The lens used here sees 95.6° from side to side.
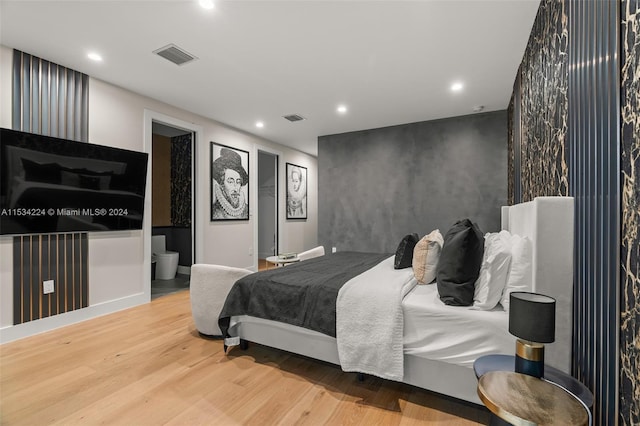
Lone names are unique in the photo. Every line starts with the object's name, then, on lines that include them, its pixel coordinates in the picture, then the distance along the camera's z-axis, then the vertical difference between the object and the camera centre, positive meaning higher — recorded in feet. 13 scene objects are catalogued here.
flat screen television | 8.80 +1.05
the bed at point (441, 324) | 4.64 -2.27
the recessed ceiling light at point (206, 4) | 7.07 +5.22
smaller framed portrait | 22.15 +1.82
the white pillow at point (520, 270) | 5.26 -1.06
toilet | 16.96 -2.68
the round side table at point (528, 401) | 2.99 -2.12
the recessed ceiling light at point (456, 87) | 11.59 +5.17
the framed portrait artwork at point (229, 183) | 16.22 +1.87
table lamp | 3.62 -1.47
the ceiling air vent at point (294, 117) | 15.38 +5.26
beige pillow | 7.30 -1.18
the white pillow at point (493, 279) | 5.54 -1.27
